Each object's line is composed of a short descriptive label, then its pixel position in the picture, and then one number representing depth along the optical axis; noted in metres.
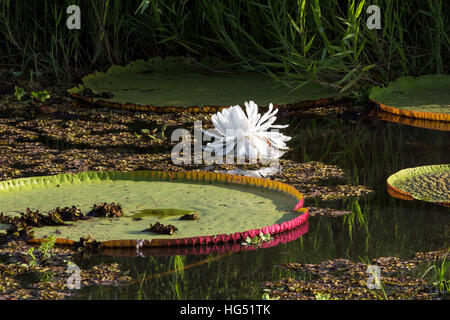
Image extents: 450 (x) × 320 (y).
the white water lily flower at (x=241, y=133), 4.80
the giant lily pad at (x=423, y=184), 4.15
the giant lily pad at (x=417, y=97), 6.15
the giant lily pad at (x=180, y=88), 6.66
